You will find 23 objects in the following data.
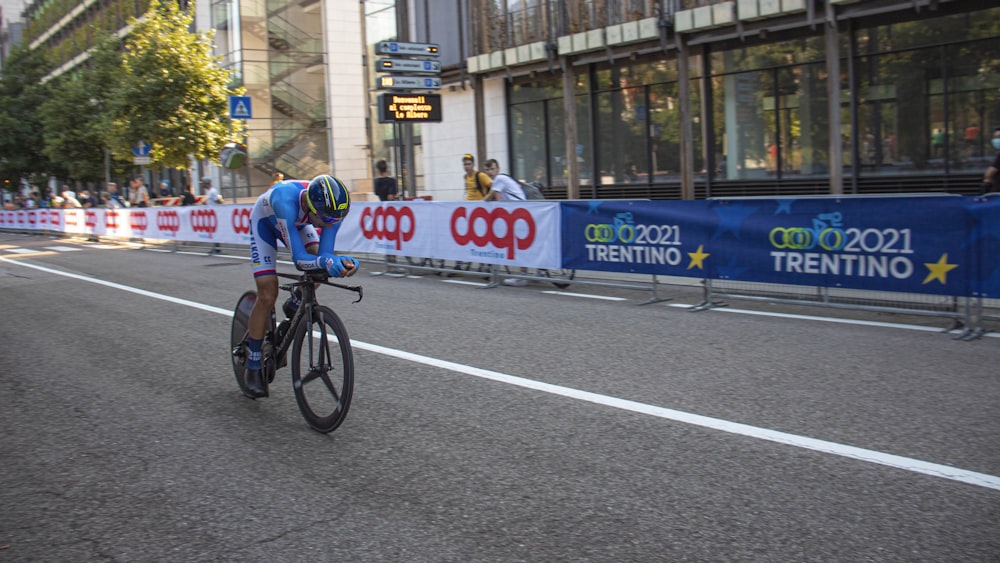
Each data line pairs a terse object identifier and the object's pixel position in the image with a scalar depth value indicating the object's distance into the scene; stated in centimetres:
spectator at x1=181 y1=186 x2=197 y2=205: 2662
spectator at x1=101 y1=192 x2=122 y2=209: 3136
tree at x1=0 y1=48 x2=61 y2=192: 5669
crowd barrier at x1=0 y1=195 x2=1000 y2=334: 829
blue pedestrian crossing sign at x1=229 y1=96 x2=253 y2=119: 2433
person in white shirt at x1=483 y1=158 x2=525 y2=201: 1400
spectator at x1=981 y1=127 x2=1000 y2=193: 1318
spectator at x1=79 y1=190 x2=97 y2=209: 4080
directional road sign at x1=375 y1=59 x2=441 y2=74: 1893
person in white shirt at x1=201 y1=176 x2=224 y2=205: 2408
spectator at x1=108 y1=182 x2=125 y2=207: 3367
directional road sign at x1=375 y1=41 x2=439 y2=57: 1878
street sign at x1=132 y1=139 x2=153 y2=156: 3238
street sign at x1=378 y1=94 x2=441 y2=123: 1903
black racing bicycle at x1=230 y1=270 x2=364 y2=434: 538
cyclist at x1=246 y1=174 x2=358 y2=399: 524
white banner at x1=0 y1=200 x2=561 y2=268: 1247
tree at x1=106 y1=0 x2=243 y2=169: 3234
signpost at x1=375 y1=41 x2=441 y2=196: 1897
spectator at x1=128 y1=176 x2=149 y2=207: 3130
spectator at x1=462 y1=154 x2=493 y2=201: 1495
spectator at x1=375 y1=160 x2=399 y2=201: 1764
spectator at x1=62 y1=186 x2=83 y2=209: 3475
